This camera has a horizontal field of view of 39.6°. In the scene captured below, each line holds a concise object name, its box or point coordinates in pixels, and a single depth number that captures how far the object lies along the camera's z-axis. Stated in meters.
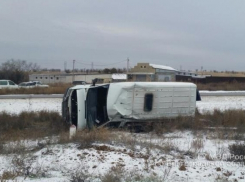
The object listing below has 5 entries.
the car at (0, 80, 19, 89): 36.96
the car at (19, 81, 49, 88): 42.75
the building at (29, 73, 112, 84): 63.85
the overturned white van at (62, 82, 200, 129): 12.30
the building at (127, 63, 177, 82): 60.05
